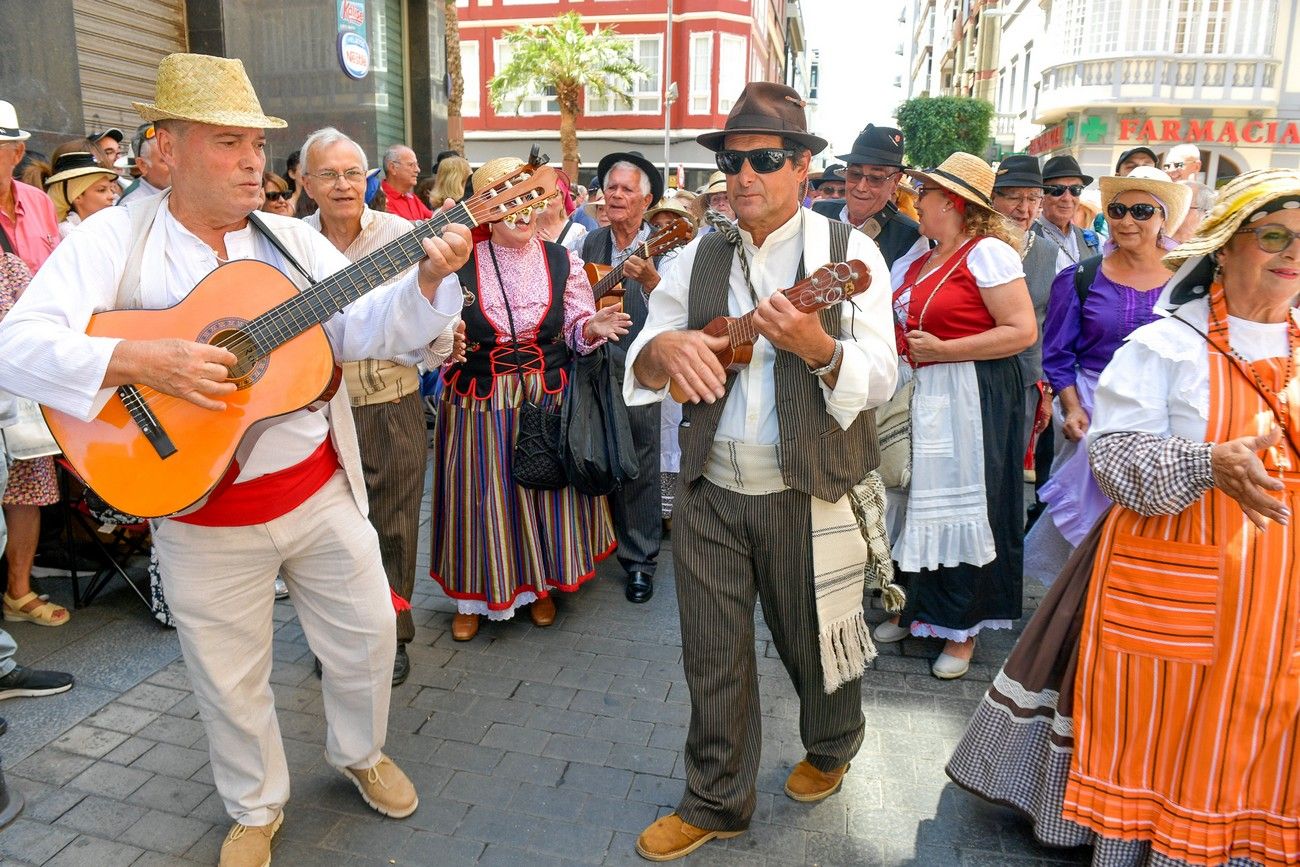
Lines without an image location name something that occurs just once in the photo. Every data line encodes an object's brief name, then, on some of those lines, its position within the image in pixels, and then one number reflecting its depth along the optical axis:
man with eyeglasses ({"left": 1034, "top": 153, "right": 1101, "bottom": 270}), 6.60
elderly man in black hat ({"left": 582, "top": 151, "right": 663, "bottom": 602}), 5.17
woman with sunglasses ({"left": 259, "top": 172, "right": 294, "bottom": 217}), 6.74
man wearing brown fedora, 2.78
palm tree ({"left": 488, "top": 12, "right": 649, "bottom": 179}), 34.59
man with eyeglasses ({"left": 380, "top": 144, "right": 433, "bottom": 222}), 8.38
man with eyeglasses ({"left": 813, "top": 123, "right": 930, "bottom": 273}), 5.06
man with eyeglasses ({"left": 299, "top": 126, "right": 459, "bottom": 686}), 3.88
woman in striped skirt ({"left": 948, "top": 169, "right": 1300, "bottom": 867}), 2.45
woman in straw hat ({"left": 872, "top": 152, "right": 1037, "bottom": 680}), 4.00
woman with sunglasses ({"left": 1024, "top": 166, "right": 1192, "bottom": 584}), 4.15
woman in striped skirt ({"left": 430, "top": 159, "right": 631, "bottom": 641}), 4.40
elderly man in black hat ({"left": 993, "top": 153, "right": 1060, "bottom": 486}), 5.53
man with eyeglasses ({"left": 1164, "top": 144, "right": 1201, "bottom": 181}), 8.12
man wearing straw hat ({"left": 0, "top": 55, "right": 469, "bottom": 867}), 2.49
